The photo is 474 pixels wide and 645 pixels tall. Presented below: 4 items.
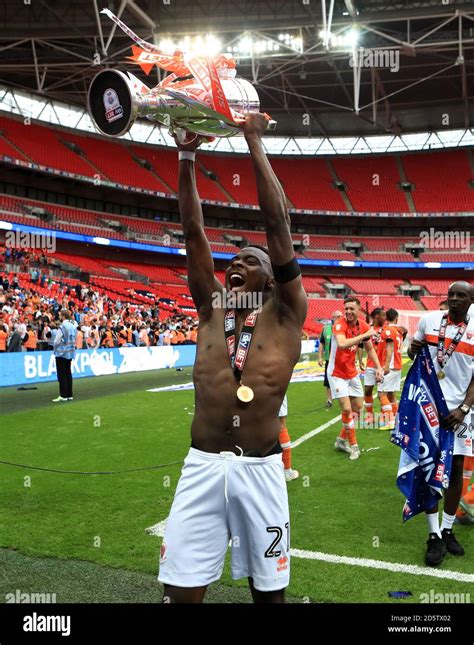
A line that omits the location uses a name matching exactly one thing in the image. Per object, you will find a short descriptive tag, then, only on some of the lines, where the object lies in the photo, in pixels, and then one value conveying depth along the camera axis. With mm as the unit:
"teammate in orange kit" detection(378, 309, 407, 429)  10375
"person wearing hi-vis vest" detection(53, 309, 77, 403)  13281
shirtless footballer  2619
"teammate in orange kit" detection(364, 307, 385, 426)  10742
